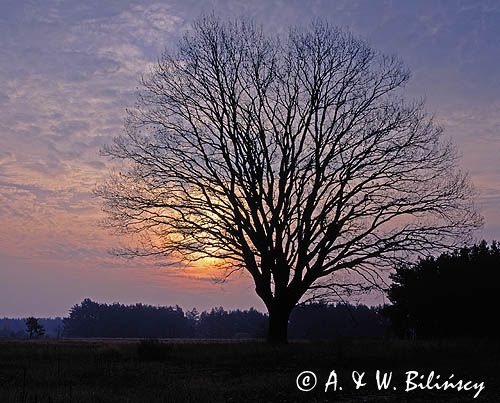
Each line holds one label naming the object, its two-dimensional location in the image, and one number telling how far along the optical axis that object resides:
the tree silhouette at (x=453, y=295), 36.19
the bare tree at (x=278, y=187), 23.97
